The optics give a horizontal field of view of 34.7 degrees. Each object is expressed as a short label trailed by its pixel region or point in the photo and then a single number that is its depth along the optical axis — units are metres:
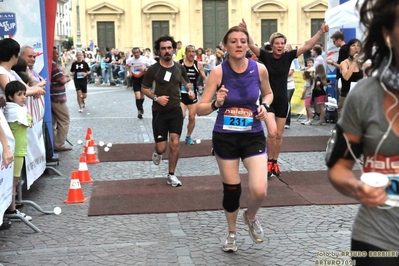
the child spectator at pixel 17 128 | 6.89
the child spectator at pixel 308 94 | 16.19
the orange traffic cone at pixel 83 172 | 9.16
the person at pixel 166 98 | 8.76
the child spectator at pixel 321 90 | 15.75
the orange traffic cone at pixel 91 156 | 10.87
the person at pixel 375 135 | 2.49
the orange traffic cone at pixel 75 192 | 7.95
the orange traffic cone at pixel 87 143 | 10.99
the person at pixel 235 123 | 5.64
